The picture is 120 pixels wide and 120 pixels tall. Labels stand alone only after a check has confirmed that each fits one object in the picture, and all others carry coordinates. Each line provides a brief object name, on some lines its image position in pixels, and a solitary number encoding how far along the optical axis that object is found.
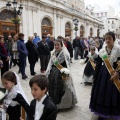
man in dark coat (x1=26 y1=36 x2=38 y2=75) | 6.68
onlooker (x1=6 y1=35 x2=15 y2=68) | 8.08
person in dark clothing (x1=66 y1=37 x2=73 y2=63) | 9.66
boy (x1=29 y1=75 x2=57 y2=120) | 1.69
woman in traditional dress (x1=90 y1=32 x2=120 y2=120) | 2.91
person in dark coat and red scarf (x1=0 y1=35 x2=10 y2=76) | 5.51
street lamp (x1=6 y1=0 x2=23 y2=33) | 10.40
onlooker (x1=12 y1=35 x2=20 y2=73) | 7.11
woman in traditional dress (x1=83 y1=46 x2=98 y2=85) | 5.55
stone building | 13.67
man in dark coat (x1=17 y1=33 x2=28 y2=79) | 6.09
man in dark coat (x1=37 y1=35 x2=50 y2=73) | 7.08
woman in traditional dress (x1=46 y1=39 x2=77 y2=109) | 3.43
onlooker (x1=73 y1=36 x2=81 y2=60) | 11.40
